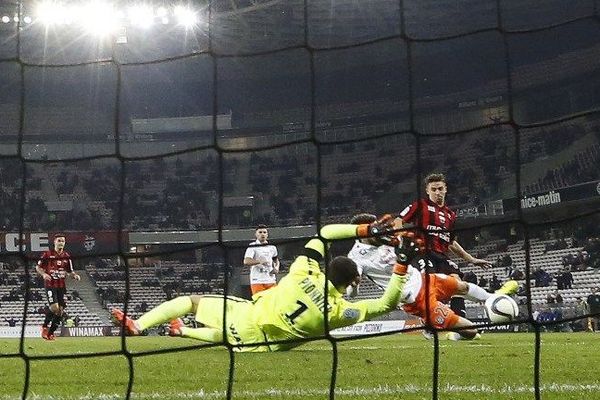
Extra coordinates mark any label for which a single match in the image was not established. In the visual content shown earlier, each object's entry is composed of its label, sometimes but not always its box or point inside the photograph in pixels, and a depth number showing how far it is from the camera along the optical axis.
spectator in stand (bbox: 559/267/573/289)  30.73
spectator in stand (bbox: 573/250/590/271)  30.81
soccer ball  13.43
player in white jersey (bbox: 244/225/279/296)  18.62
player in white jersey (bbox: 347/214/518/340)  13.26
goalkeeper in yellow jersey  10.96
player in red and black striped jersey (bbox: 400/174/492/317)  14.15
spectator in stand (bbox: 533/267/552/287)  31.97
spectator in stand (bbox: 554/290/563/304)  30.24
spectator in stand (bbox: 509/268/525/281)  28.87
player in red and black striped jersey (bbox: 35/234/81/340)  19.17
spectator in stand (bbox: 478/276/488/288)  27.04
